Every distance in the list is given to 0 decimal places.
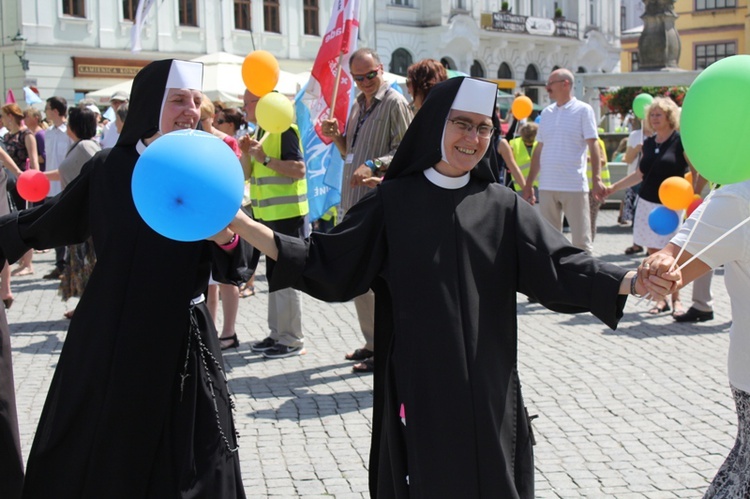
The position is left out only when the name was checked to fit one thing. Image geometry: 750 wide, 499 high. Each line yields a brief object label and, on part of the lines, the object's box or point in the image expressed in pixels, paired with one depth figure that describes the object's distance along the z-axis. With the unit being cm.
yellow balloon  683
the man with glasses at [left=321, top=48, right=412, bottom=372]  684
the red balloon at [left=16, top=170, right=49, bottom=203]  543
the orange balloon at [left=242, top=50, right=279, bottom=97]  726
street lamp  3322
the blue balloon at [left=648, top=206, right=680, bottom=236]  490
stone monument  2150
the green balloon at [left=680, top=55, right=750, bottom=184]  331
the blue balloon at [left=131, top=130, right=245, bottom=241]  299
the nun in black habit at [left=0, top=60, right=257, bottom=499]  367
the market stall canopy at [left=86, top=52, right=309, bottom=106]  1925
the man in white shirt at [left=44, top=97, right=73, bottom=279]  1170
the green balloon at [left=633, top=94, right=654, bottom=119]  1442
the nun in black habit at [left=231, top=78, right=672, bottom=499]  335
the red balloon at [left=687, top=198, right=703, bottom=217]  609
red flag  798
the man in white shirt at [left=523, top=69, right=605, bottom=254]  970
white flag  1722
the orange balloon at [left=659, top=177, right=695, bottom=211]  554
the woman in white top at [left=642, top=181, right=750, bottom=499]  363
